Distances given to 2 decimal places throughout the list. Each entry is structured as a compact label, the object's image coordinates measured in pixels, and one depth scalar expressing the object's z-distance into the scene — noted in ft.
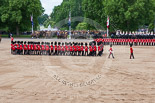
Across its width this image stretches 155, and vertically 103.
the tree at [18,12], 211.20
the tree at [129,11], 178.40
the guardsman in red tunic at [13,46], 89.17
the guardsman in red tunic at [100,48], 86.80
